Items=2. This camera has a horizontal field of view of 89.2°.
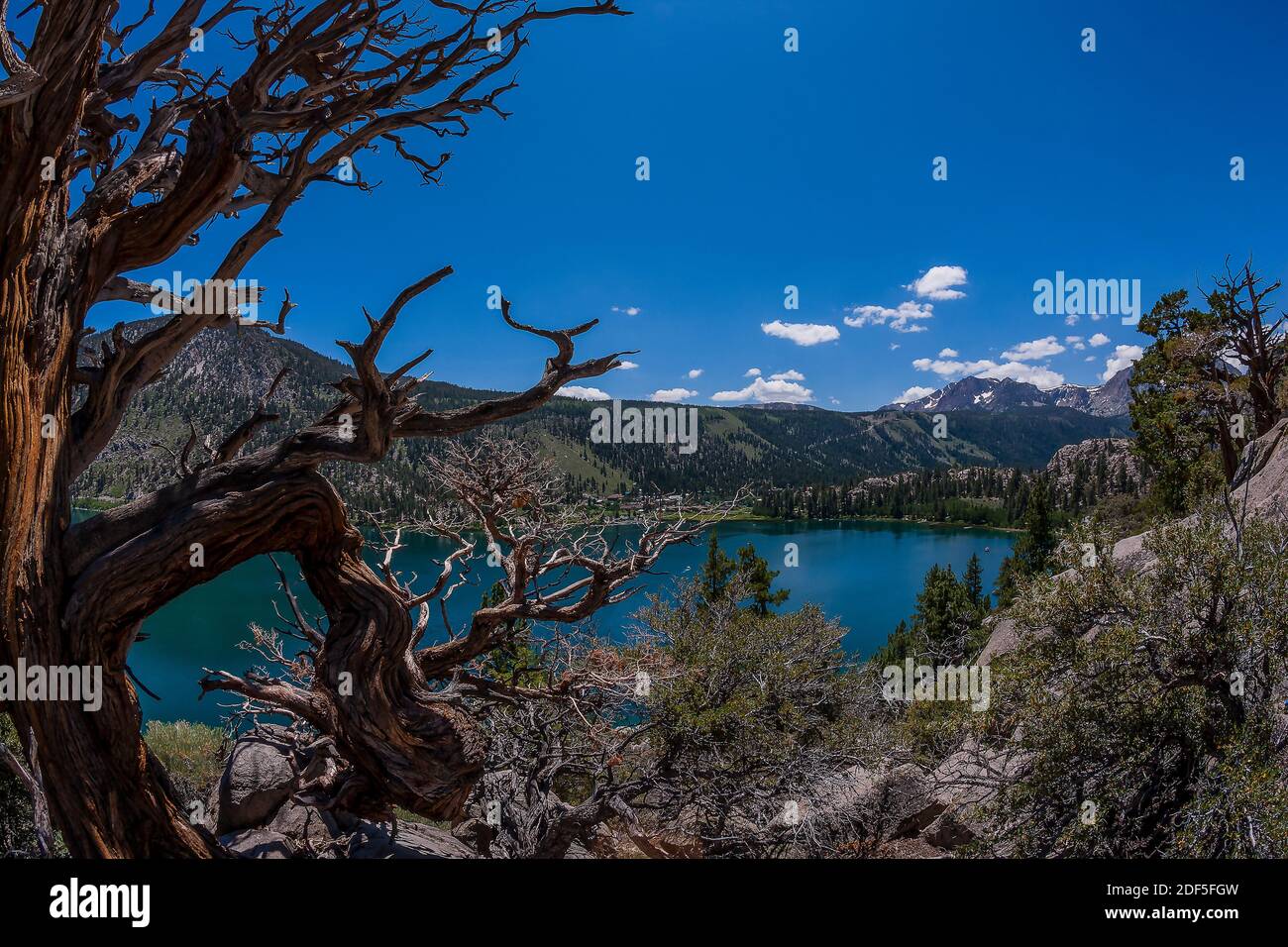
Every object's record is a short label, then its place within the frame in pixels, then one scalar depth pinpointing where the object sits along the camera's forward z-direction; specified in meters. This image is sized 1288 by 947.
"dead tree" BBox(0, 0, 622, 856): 3.48
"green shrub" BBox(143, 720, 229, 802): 15.47
